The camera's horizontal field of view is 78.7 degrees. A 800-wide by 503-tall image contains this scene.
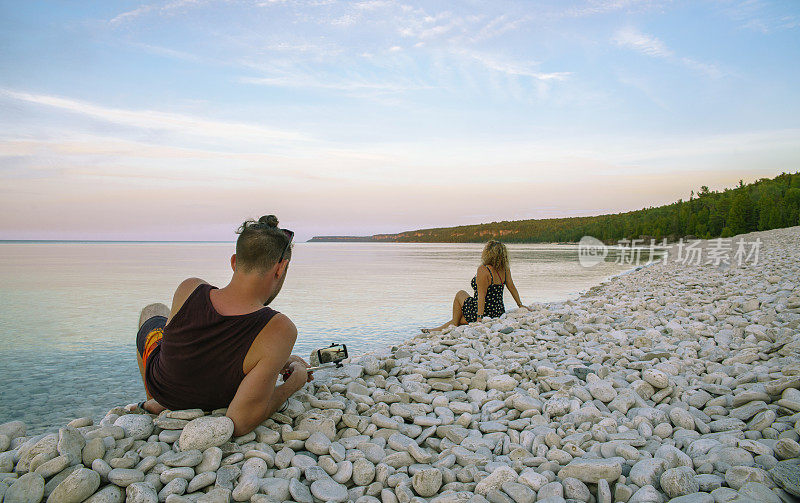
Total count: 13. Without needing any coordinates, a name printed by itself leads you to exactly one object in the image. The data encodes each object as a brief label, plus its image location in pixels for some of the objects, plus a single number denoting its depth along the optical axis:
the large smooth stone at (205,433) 2.99
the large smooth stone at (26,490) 2.46
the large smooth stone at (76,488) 2.46
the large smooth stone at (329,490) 2.74
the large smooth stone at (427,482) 2.80
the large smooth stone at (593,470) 2.70
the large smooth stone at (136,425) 3.14
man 3.17
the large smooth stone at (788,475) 2.31
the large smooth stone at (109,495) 2.50
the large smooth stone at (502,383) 4.39
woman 8.36
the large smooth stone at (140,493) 2.54
